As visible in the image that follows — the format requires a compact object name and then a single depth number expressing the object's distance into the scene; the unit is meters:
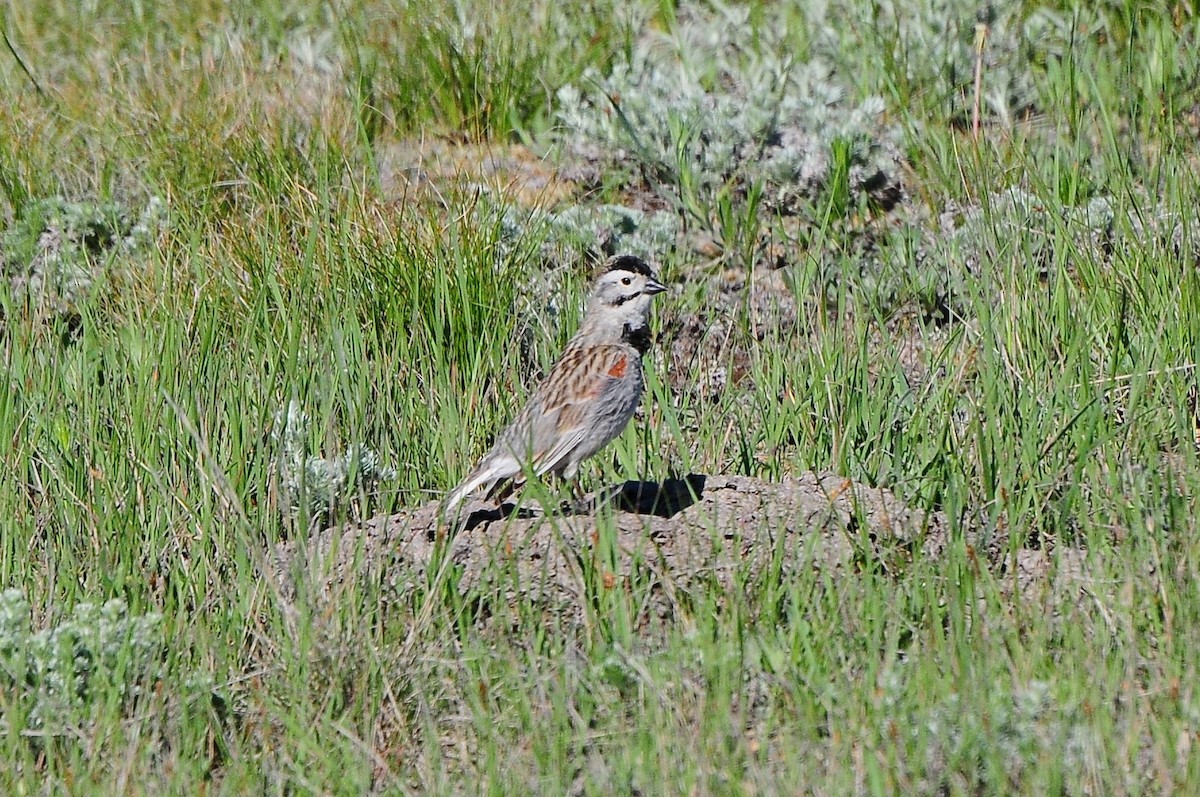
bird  11.16
